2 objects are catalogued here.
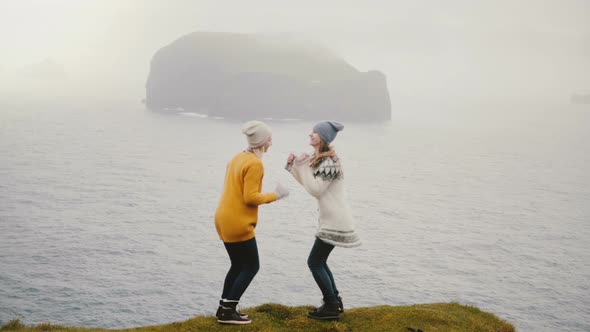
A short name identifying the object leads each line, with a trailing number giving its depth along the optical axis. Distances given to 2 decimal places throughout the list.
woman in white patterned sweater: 10.23
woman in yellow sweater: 9.59
